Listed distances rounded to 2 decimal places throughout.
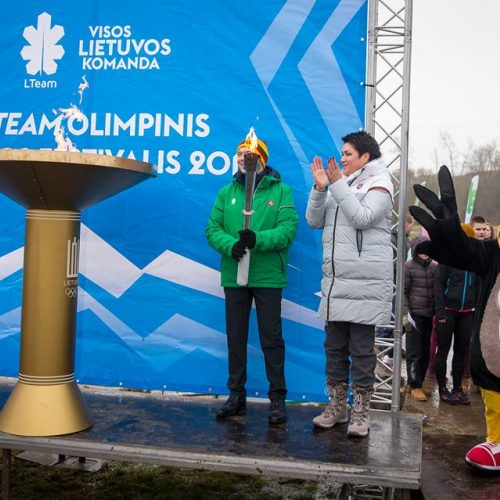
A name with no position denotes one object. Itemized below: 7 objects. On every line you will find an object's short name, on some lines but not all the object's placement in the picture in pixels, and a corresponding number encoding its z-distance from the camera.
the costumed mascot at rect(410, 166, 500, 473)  3.36
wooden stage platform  3.10
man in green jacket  3.79
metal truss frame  3.93
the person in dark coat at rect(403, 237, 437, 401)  6.39
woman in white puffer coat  3.38
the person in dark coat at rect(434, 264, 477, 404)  6.03
